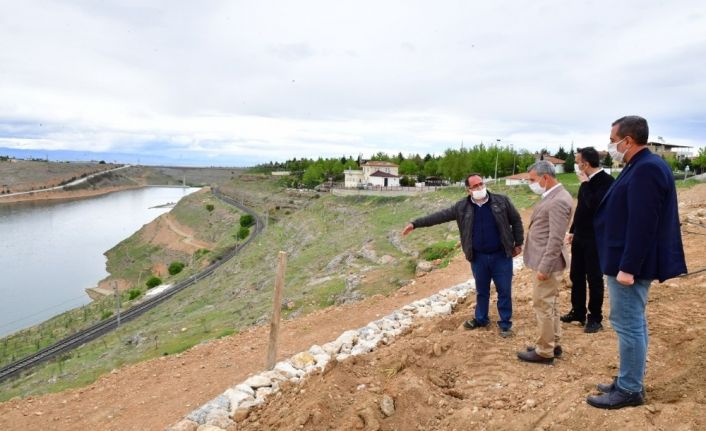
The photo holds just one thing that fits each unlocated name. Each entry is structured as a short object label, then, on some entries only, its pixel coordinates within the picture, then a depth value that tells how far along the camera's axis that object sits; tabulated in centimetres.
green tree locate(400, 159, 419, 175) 8831
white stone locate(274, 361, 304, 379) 626
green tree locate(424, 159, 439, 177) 7933
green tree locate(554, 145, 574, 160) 7881
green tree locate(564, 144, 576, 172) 6516
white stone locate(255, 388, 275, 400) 564
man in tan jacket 469
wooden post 644
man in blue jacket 334
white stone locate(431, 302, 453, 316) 812
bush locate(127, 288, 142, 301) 3758
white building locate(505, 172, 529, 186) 4801
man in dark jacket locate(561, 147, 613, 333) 547
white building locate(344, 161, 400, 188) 7494
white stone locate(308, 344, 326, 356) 692
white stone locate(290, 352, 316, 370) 652
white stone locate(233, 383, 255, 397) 571
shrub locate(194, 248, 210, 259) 5369
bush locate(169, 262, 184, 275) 4881
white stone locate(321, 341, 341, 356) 689
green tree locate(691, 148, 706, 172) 5582
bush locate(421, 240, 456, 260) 1606
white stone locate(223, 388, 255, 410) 545
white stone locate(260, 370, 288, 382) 607
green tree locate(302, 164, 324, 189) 9556
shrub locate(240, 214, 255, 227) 6550
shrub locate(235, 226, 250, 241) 5651
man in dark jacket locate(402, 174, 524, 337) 572
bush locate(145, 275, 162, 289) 4194
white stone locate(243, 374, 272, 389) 590
